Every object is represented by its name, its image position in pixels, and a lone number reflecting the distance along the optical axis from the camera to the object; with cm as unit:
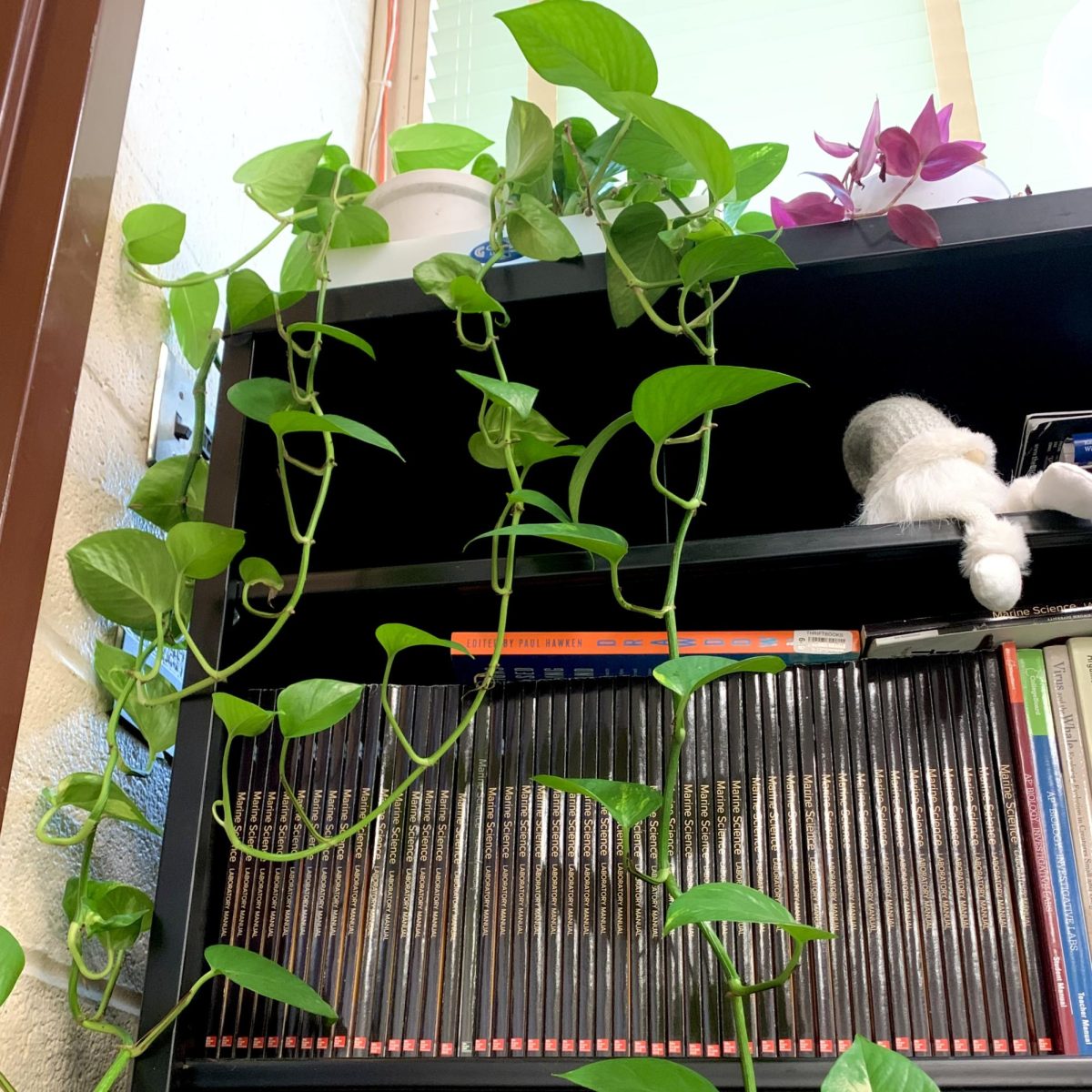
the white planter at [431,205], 91
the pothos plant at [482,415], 61
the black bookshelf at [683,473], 69
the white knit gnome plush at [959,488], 69
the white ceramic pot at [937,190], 80
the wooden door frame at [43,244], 66
